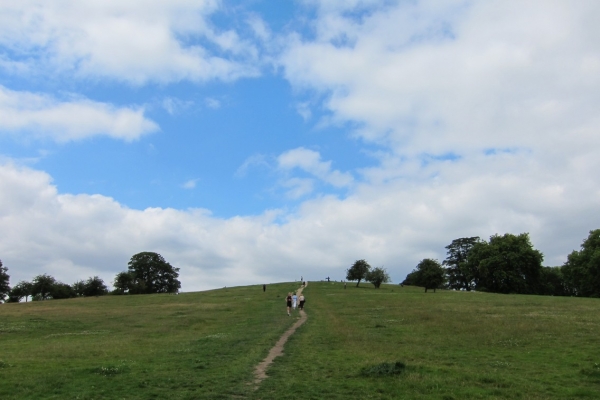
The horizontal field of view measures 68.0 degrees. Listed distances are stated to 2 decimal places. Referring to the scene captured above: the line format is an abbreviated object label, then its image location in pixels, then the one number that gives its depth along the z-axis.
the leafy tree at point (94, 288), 125.75
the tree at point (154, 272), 147.12
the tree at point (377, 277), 109.56
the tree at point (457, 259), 146.88
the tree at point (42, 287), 124.12
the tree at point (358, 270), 113.31
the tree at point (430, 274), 96.44
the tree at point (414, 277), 102.34
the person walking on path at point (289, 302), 47.53
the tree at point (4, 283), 116.12
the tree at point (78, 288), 125.06
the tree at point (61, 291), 122.81
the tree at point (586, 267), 92.59
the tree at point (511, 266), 100.12
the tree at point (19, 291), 126.31
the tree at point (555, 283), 127.88
